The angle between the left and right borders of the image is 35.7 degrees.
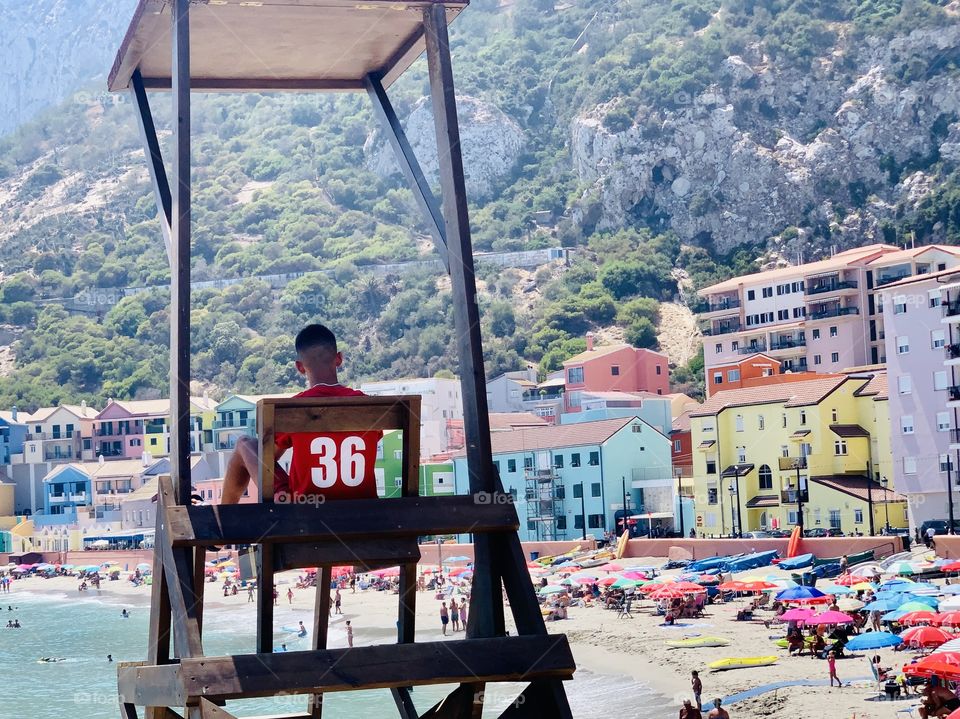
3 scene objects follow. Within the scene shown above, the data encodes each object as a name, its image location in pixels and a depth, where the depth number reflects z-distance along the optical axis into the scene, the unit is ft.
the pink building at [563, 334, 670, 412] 390.62
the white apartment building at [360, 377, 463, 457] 348.90
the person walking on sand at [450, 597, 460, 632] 175.42
